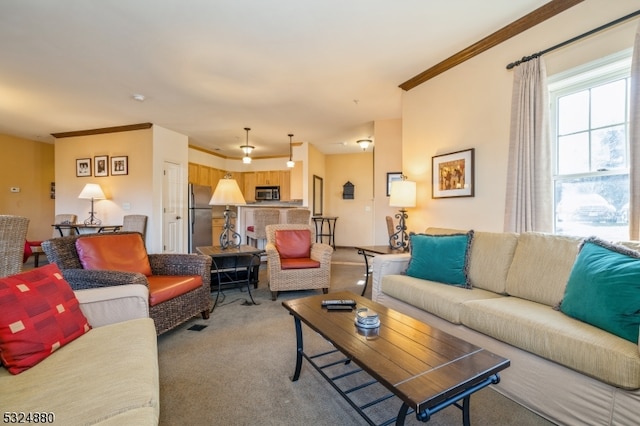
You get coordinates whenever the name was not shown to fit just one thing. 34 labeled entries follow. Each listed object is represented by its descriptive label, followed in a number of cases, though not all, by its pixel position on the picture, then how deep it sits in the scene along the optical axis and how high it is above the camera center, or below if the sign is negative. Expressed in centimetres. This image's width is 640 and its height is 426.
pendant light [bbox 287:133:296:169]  618 +125
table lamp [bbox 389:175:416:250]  331 +18
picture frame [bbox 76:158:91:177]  574 +87
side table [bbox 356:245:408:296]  314 -45
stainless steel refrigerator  634 -14
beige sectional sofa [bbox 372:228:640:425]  126 -65
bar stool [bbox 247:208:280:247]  561 -18
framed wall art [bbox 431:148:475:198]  294 +40
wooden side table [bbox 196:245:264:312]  343 -73
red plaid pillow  115 -48
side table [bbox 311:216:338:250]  758 -48
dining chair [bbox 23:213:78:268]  482 -45
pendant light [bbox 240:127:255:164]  563 +123
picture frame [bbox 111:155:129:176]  545 +86
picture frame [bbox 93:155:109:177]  561 +89
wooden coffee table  101 -62
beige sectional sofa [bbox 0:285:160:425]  91 -63
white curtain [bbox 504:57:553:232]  230 +46
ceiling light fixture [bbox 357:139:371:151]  579 +138
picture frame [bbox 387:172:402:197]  476 +56
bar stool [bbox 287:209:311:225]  499 -9
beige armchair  346 -63
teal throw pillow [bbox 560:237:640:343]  134 -40
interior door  561 +3
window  201 +48
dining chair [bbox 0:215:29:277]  188 -22
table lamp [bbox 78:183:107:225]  517 +33
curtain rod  186 +127
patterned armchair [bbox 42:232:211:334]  206 -54
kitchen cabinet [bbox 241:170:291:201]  787 +83
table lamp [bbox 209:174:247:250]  344 +18
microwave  781 +48
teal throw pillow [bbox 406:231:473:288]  238 -41
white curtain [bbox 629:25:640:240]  174 +40
